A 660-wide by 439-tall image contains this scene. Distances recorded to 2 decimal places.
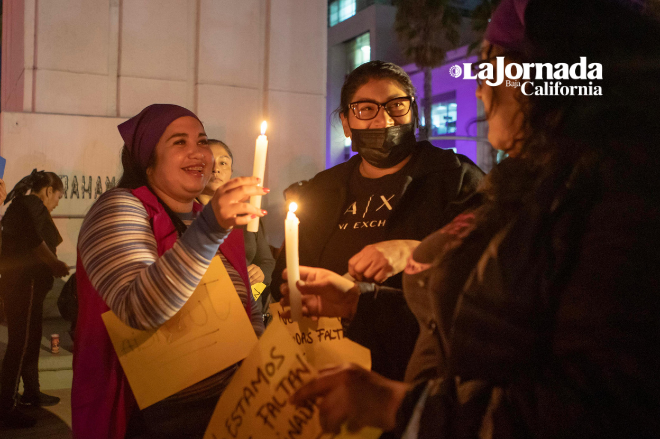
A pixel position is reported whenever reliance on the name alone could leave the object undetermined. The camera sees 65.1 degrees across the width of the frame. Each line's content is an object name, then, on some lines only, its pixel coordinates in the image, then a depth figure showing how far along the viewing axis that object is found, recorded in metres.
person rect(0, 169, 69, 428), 4.52
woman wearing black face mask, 1.67
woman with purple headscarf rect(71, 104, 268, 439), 1.37
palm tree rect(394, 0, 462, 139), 17.50
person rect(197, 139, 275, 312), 3.77
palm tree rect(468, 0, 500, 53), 16.02
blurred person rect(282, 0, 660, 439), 0.74
